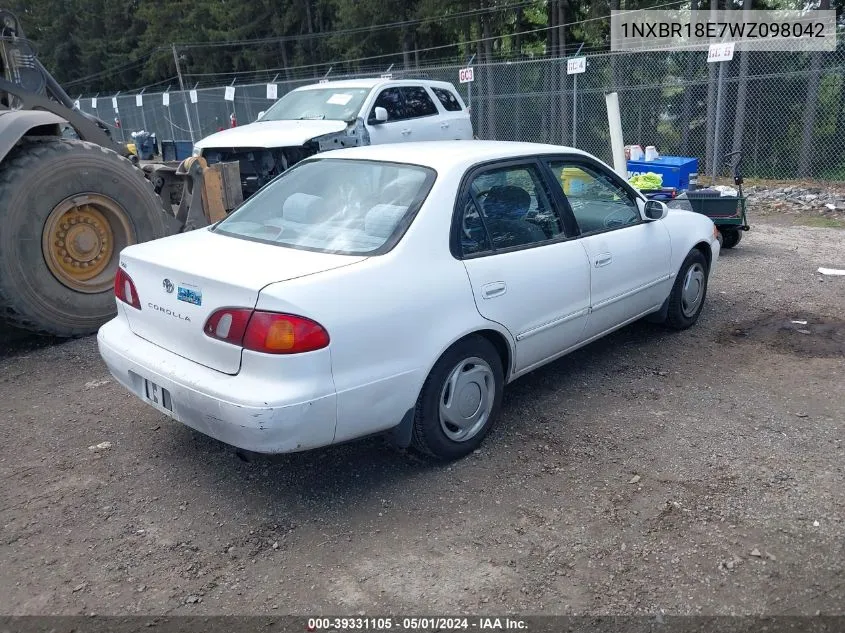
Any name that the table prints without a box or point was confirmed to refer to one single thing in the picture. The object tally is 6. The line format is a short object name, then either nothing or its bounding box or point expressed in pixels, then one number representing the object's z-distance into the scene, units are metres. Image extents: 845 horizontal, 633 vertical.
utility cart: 8.25
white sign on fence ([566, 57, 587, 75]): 14.15
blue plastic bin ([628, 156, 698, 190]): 8.91
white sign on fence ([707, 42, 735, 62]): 12.17
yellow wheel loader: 5.39
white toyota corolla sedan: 3.13
